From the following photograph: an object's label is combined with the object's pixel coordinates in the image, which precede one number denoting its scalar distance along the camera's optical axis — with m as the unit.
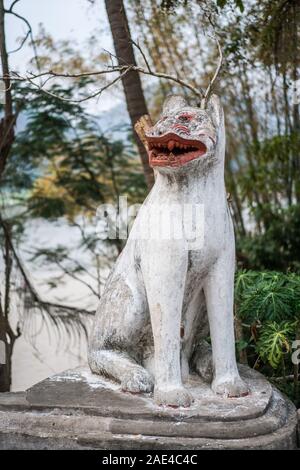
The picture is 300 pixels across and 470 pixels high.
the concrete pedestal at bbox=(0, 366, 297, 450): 2.20
